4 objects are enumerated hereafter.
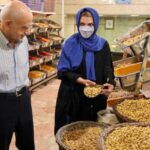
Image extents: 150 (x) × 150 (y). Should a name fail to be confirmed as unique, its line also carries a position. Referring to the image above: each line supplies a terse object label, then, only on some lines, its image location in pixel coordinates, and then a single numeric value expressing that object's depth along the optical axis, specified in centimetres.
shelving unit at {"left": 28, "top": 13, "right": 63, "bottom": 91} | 644
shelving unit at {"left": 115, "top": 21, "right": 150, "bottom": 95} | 294
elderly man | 213
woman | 260
